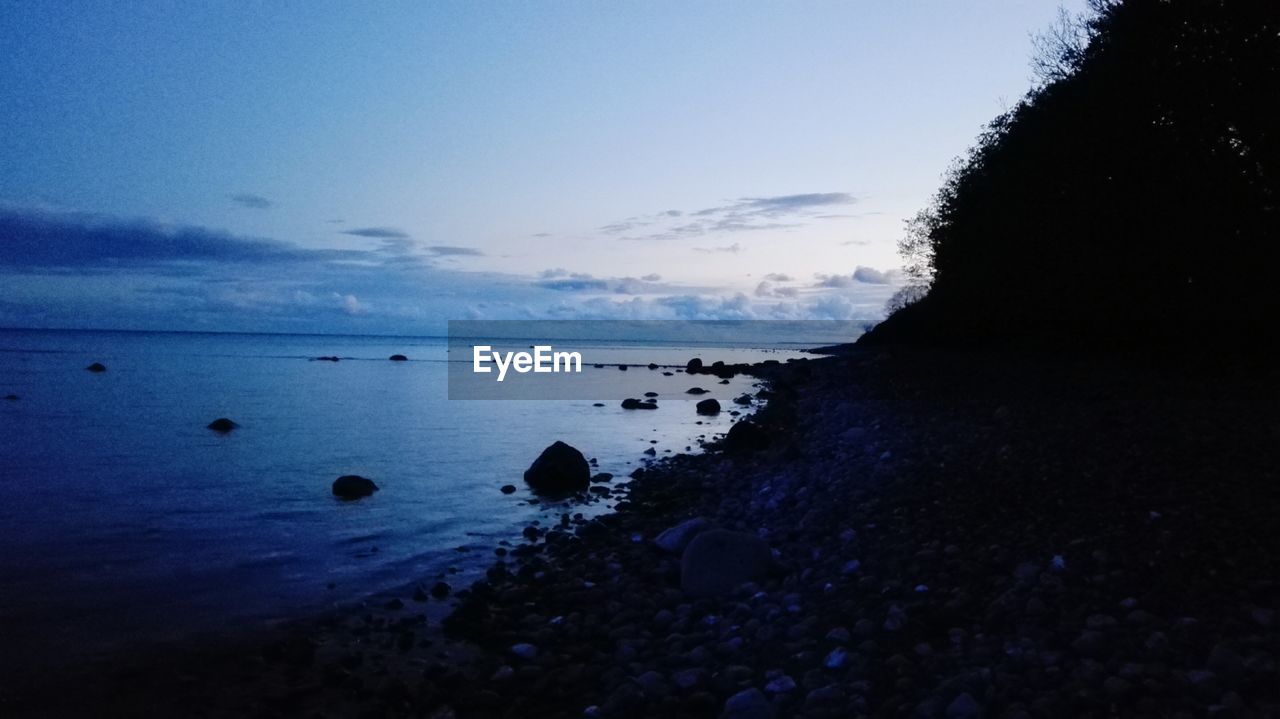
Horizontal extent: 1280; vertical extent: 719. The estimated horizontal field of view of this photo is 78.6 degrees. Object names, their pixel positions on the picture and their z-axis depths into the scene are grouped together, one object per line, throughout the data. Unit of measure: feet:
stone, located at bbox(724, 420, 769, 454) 66.54
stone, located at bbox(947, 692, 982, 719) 16.98
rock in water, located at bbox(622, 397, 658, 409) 116.78
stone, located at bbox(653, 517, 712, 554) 35.27
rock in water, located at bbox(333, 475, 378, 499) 53.52
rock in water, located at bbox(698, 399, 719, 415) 109.76
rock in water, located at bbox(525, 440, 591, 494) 54.90
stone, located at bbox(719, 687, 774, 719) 19.10
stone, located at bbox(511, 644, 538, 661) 25.12
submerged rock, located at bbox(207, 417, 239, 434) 86.30
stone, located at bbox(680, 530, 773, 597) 29.48
